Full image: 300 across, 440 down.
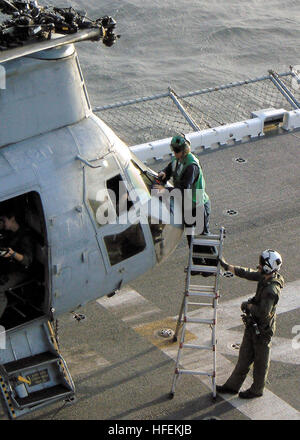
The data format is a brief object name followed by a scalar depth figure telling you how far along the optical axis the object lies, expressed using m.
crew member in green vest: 11.43
